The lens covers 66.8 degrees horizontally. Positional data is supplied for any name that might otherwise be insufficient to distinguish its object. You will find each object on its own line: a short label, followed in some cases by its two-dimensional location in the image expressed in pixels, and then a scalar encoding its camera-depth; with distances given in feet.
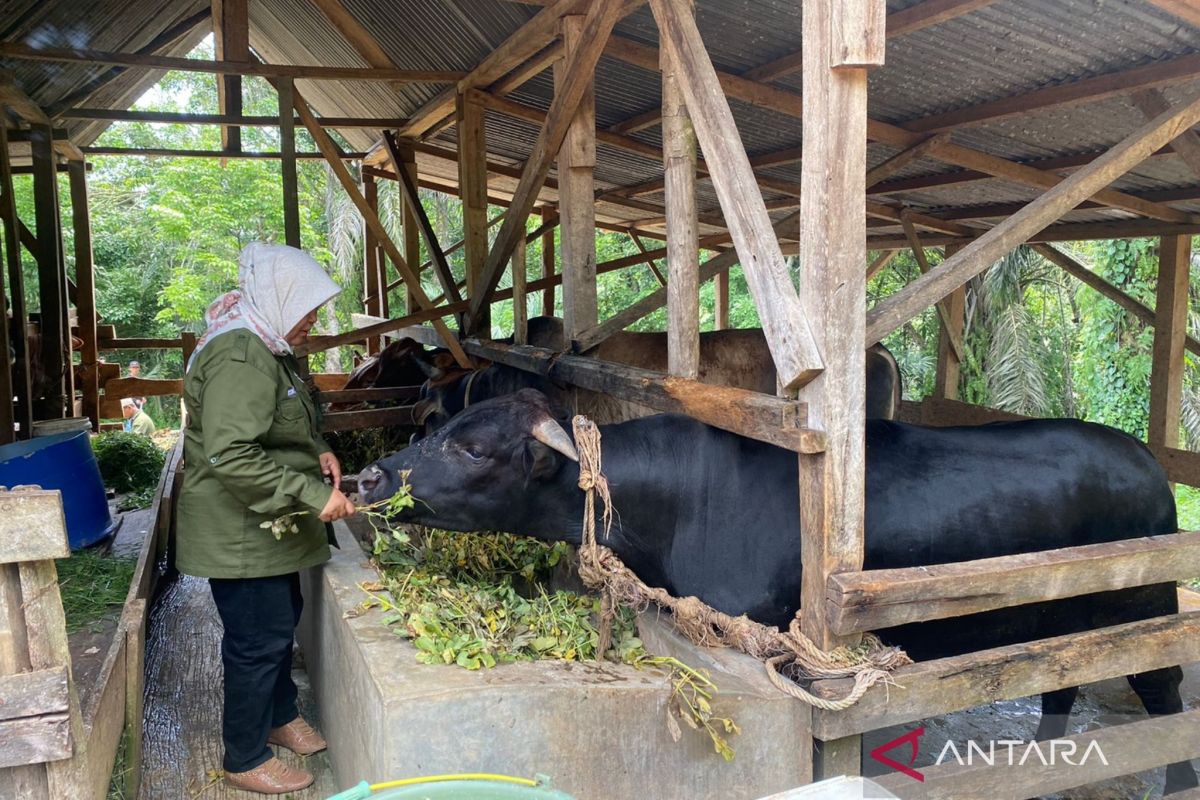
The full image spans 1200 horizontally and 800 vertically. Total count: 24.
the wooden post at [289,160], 22.17
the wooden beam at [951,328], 29.19
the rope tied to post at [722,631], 9.45
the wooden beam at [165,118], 24.39
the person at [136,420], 45.21
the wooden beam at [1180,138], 14.26
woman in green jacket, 10.50
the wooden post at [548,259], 39.38
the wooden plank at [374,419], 21.10
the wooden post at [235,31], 23.93
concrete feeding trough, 8.53
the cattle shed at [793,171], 9.14
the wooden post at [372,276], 39.40
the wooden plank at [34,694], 6.57
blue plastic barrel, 17.58
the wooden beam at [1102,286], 24.91
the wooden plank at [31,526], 6.39
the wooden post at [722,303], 40.60
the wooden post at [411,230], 30.48
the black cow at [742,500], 11.61
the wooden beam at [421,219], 23.63
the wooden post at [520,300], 20.53
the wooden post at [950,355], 30.27
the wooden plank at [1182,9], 10.41
